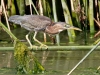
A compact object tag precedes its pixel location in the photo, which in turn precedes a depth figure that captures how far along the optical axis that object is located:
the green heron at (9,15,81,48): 11.41
